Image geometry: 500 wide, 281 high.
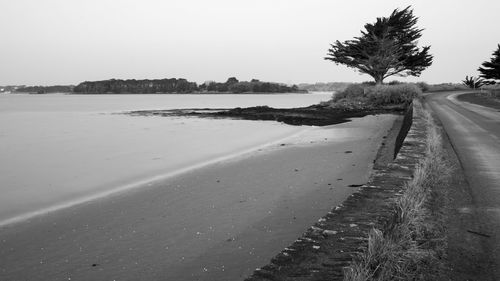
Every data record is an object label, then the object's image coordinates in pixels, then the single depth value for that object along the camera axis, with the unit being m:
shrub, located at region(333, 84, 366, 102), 39.50
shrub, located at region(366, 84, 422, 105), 34.25
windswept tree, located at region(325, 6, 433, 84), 44.00
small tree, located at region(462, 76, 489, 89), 65.97
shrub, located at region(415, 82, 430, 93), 60.10
